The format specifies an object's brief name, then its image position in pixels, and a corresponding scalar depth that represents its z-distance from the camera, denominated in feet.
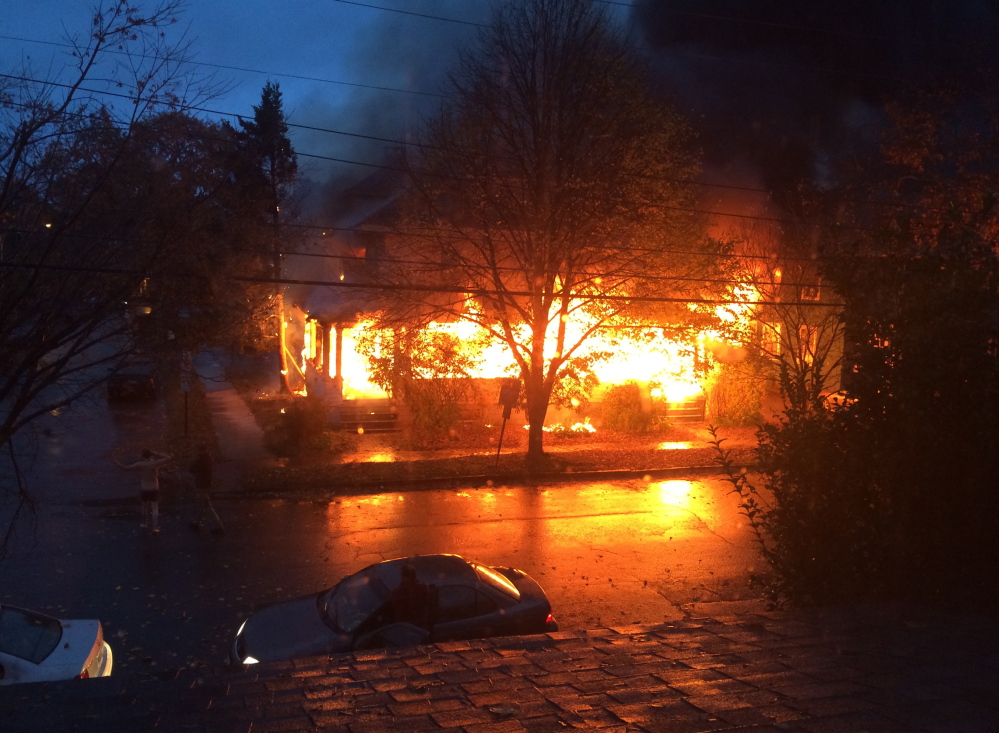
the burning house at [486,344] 65.72
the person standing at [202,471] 49.14
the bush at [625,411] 81.20
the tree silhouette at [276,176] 75.85
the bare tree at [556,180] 61.41
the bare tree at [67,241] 23.76
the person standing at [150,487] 43.62
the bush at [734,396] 83.97
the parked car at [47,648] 21.30
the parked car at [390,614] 25.14
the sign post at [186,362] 31.42
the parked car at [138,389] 96.67
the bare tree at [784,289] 66.13
